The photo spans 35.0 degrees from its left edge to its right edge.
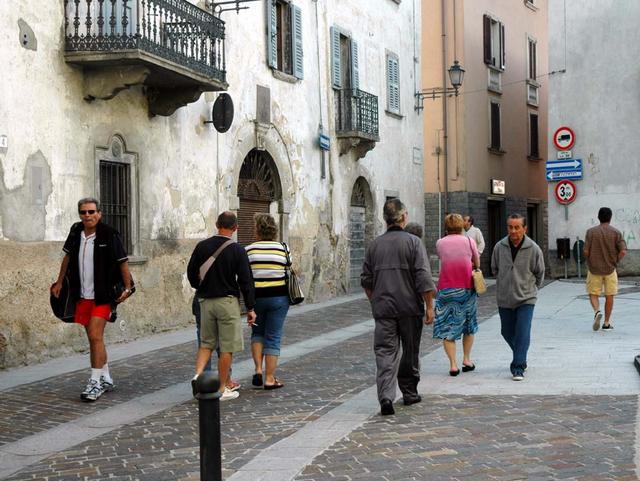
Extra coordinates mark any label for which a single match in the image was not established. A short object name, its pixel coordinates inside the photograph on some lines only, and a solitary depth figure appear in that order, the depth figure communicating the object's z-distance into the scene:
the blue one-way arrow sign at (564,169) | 26.72
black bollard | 4.02
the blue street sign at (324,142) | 20.98
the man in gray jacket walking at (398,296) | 7.87
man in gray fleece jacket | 9.38
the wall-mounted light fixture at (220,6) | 16.22
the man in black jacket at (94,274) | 8.86
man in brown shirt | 13.59
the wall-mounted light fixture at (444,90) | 24.66
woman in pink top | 9.66
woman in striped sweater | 9.06
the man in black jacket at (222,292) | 8.38
